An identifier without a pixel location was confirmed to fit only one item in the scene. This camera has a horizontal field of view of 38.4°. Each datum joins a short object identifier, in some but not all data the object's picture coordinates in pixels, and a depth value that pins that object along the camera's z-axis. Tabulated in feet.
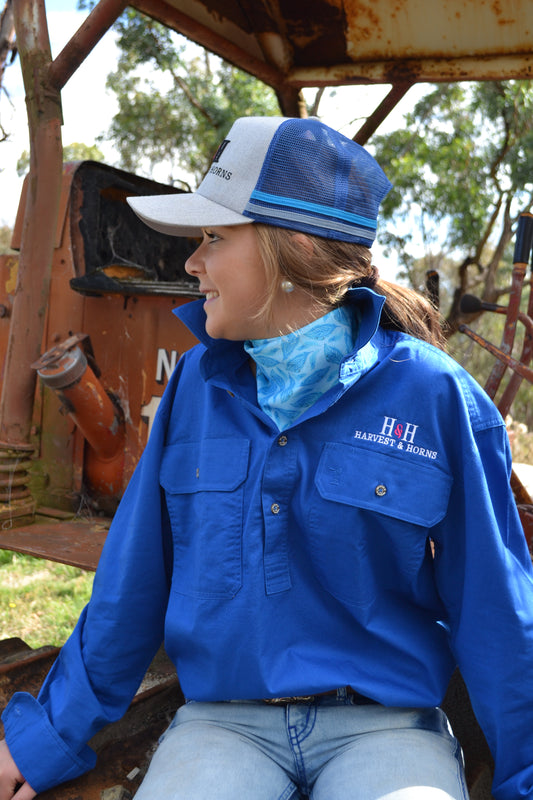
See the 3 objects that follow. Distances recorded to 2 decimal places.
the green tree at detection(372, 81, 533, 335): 31.78
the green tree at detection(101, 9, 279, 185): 34.65
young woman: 4.52
